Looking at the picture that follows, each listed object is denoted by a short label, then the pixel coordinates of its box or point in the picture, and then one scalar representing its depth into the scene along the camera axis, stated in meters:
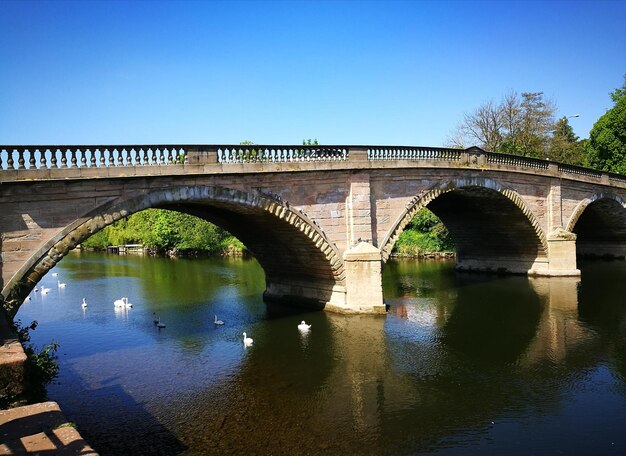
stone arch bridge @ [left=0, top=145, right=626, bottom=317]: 13.49
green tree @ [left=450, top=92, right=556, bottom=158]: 46.47
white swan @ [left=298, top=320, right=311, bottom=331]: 18.17
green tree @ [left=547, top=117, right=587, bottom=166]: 48.53
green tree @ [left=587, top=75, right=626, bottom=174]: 41.80
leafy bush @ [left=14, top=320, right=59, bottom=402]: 7.73
